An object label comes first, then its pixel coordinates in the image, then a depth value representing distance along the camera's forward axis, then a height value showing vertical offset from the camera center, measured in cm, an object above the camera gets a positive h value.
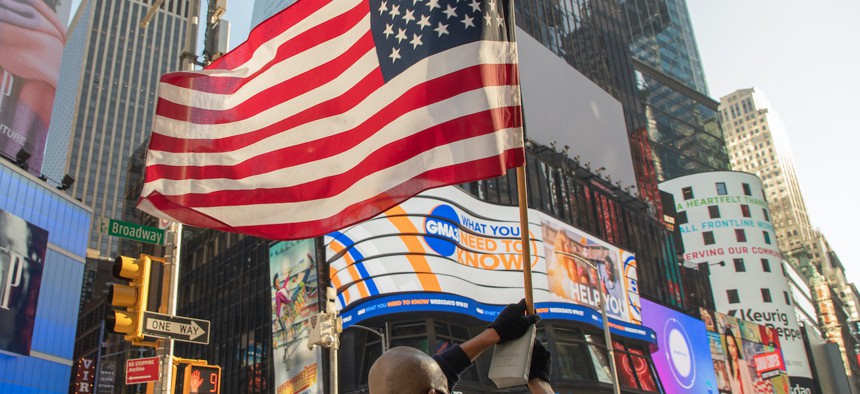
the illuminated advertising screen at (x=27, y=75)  6875 +3893
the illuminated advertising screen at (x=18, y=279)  6131 +1831
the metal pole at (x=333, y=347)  2097 +380
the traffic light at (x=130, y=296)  1053 +277
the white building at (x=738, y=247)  8394 +2402
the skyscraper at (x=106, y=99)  17525 +9408
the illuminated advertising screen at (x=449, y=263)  3912 +1143
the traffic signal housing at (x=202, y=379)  1231 +191
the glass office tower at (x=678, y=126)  10712 +4698
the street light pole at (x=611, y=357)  2647 +389
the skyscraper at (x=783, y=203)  18788 +6294
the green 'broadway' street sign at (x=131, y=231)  1111 +390
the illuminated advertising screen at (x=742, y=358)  6488 +898
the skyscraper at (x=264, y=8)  9864 +6417
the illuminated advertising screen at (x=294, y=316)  4153 +970
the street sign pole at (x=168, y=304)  1130 +282
